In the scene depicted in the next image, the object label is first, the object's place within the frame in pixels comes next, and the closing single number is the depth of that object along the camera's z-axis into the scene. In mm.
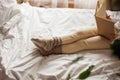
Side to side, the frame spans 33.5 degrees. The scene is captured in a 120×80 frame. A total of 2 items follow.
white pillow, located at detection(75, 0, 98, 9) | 2396
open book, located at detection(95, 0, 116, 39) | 1376
